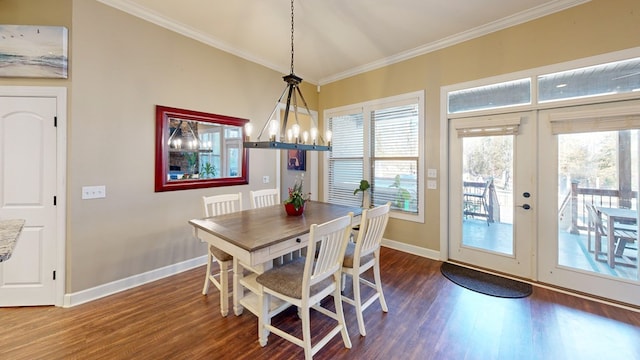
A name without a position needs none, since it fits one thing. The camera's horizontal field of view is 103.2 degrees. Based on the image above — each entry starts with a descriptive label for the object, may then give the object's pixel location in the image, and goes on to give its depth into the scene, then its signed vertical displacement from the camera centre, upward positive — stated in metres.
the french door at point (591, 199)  2.51 -0.19
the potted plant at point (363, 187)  4.45 -0.12
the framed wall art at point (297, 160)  4.91 +0.39
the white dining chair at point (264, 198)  3.27 -0.24
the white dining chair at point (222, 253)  2.35 -0.73
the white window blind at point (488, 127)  3.08 +0.69
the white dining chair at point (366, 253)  2.12 -0.68
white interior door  2.41 -0.13
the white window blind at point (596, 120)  2.46 +0.63
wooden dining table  1.82 -0.44
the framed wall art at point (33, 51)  2.37 +1.21
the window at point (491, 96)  3.05 +1.09
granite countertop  1.31 -0.35
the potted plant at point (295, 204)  2.68 -0.25
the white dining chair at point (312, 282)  1.75 -0.78
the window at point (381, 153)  3.99 +0.48
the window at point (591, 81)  2.48 +1.05
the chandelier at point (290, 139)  2.28 +0.43
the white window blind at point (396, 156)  4.02 +0.41
